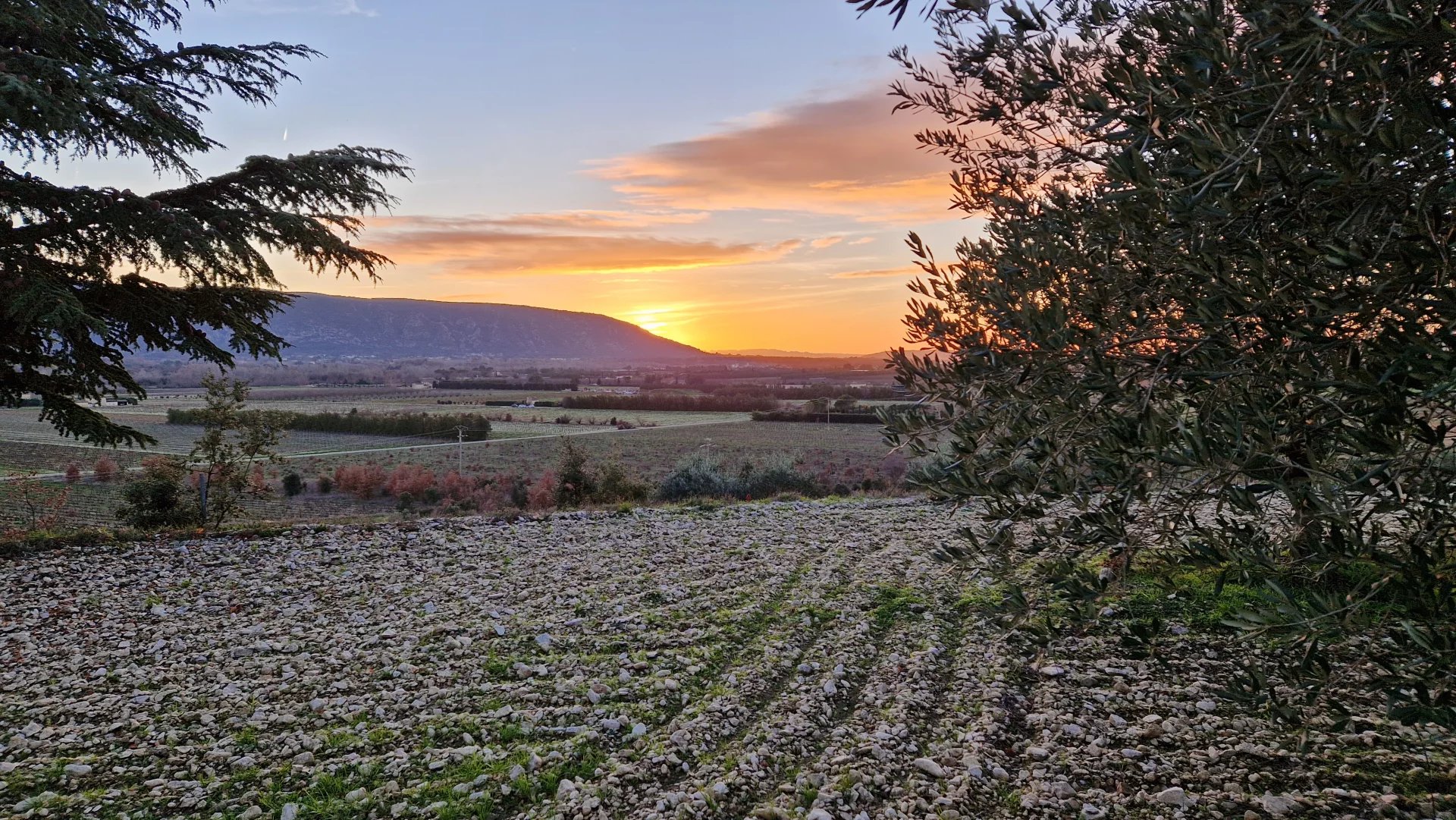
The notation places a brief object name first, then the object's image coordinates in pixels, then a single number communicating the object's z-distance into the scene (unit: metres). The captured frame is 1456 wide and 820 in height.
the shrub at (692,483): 17.95
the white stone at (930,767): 4.61
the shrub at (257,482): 13.47
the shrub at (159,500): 12.34
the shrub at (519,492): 20.22
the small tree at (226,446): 12.84
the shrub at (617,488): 17.06
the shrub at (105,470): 24.78
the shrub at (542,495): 17.95
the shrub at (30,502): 12.39
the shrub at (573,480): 17.25
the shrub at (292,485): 24.25
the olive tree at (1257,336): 2.12
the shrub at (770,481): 18.25
